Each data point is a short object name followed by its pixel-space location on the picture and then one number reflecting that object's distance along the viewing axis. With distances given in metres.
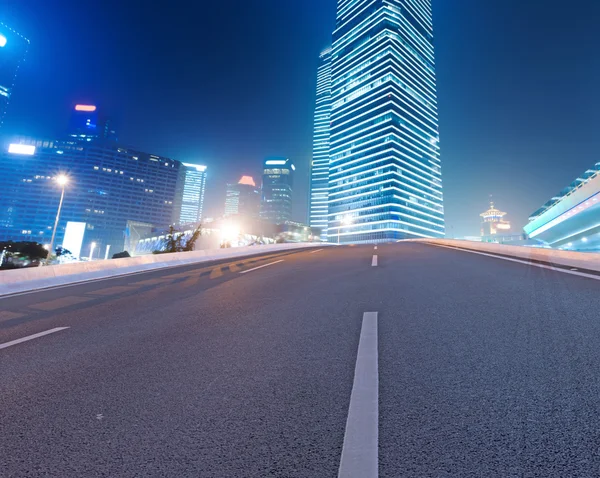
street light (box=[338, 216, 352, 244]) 147.30
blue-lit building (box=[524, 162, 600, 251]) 29.30
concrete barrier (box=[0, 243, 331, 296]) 8.26
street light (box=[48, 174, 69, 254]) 30.91
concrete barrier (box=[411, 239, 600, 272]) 7.50
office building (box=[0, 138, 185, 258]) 143.25
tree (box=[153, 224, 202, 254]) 27.06
